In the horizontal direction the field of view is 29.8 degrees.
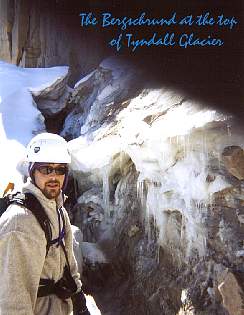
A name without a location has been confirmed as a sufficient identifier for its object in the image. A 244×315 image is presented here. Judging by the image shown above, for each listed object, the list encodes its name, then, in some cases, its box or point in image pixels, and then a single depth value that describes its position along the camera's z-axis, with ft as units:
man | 4.10
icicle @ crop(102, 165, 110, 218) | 14.65
